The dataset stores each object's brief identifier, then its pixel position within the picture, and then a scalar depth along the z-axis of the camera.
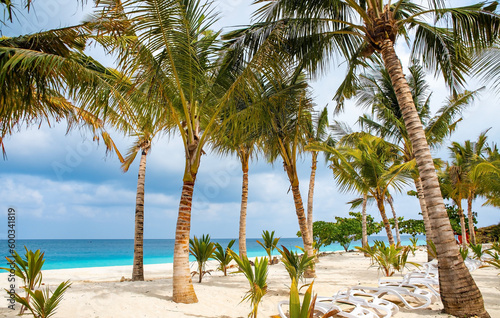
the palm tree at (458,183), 16.38
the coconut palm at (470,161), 14.93
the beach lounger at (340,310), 3.37
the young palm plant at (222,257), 8.20
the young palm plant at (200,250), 7.48
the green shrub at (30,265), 4.60
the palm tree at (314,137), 11.82
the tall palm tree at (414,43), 4.14
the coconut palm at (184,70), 5.11
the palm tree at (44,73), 4.12
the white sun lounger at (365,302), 3.68
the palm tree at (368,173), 10.88
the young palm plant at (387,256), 7.43
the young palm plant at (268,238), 12.06
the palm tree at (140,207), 8.23
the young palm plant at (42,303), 3.66
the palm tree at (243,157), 8.90
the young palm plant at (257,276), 3.91
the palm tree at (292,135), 8.27
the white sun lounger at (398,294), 4.24
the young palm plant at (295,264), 5.52
